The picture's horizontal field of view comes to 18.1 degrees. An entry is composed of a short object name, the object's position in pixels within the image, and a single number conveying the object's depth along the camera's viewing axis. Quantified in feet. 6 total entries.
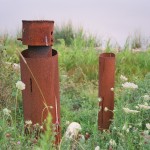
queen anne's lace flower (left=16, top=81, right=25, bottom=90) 10.76
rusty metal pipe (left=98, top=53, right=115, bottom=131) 13.87
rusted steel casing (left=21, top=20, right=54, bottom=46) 11.76
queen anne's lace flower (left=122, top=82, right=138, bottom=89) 12.95
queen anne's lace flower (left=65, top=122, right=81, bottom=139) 12.09
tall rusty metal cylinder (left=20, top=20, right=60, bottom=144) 11.81
